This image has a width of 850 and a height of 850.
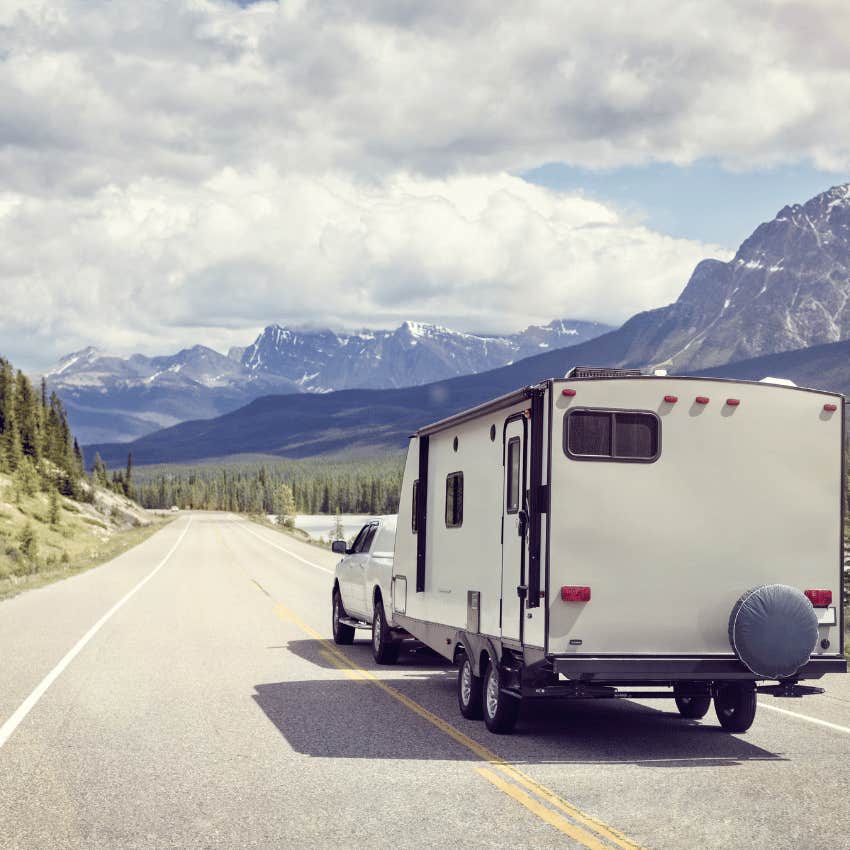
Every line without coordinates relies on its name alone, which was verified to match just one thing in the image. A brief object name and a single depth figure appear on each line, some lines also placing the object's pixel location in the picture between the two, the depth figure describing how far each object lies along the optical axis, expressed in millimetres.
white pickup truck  16469
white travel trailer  10195
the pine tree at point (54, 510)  70625
